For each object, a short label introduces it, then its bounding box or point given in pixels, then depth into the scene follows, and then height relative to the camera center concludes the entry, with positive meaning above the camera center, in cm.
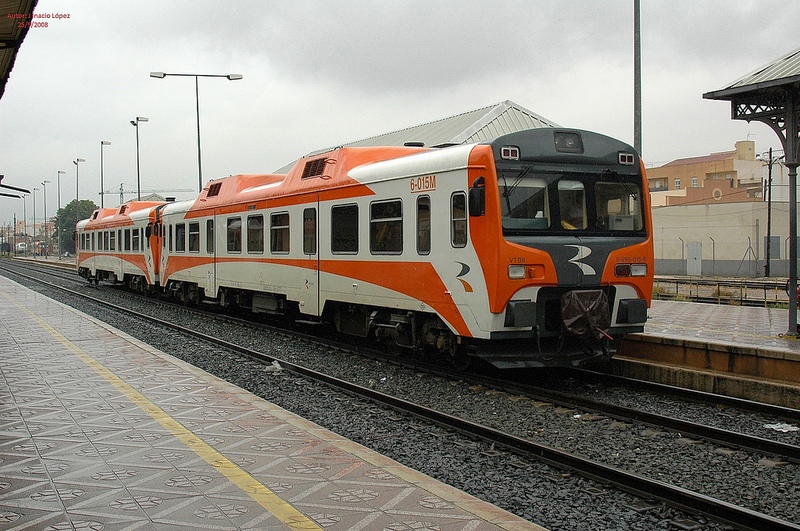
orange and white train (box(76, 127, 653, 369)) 920 +3
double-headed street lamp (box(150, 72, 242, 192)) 3183 +510
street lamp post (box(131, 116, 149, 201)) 4331 +731
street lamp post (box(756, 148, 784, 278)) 4084 +150
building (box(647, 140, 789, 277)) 4388 +60
